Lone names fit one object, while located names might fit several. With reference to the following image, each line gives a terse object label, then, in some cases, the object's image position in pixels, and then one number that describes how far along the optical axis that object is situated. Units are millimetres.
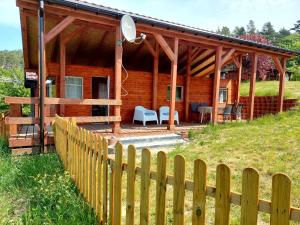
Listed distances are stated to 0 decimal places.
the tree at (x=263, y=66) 33609
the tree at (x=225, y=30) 84694
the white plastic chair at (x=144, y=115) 10547
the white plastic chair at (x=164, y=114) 11258
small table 11731
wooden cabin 6621
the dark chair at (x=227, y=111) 11297
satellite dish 6951
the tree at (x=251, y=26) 101500
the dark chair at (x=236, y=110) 11435
